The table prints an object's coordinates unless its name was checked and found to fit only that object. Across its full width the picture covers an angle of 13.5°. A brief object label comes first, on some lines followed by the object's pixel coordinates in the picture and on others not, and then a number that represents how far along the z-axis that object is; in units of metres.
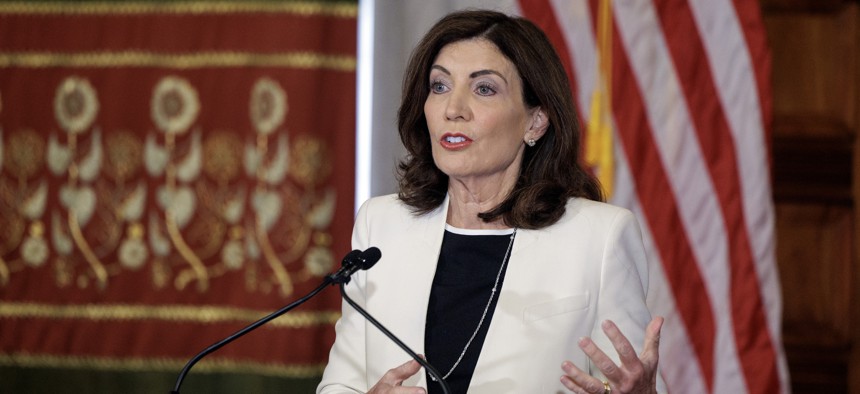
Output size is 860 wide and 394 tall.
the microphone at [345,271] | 4.27
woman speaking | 4.49
